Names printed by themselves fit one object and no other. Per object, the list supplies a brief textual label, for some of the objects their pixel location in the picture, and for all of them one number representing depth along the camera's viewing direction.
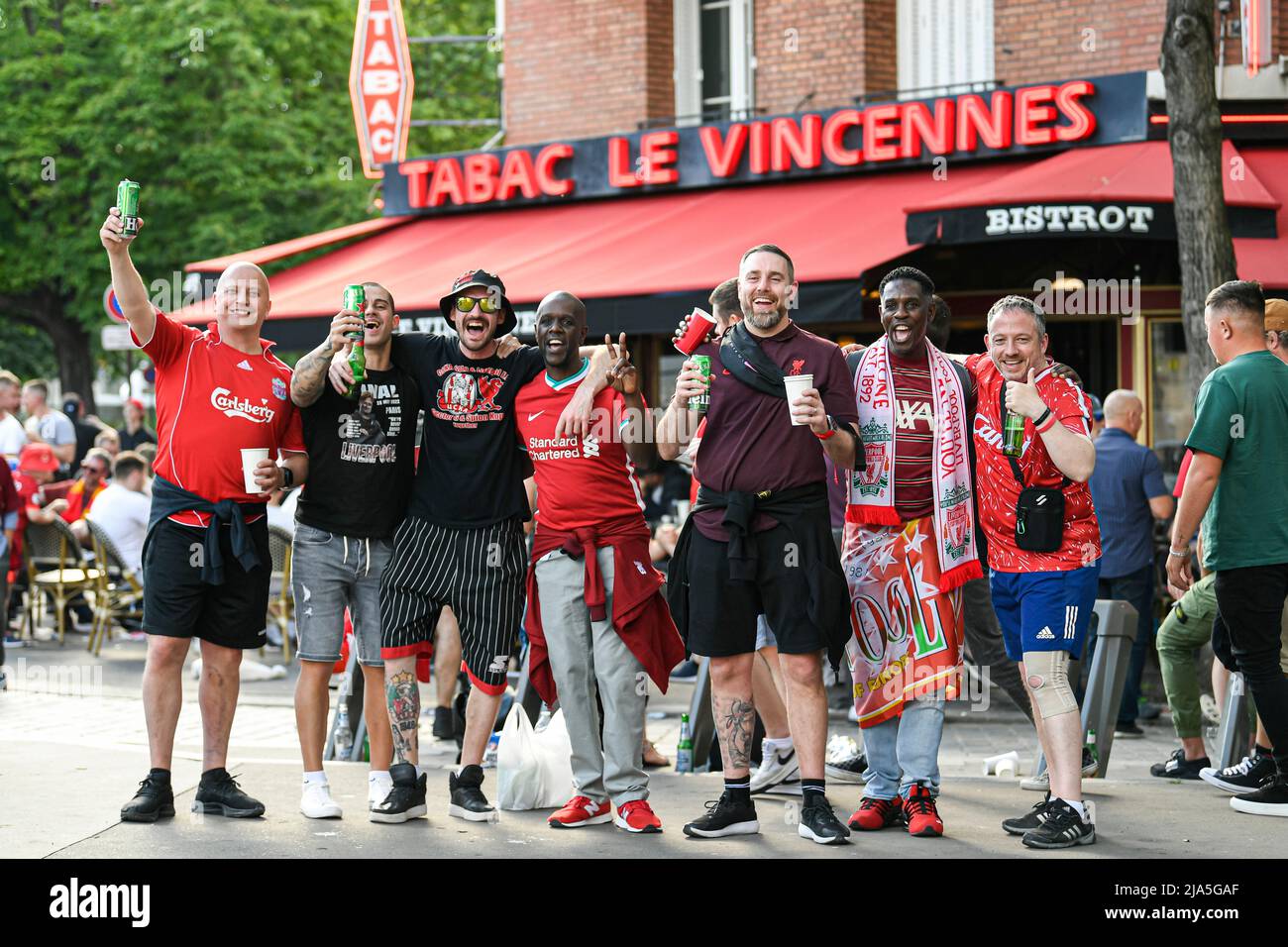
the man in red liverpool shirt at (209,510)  6.40
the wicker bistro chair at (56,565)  13.29
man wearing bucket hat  6.36
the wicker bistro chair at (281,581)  11.89
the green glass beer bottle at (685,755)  7.93
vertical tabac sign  17.36
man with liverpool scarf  6.17
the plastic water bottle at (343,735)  8.49
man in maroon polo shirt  5.95
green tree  24.61
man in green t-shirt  6.44
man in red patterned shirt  5.86
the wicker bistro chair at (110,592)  12.60
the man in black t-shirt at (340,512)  6.41
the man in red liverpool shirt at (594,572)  6.29
